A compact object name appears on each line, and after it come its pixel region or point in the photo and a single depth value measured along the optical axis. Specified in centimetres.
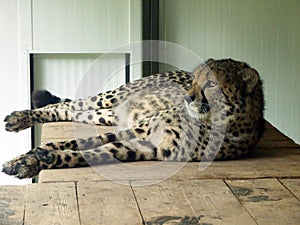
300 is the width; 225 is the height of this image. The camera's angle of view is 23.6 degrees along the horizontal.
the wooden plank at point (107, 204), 202
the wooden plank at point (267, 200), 206
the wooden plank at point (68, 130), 317
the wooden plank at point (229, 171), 249
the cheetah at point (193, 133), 267
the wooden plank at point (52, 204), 200
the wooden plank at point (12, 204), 199
